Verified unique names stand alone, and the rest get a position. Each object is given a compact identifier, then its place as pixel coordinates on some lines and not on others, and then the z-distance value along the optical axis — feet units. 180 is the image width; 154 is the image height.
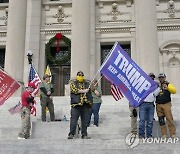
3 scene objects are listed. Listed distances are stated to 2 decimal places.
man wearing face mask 31.83
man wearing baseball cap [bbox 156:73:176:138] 33.91
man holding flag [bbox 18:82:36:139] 34.65
